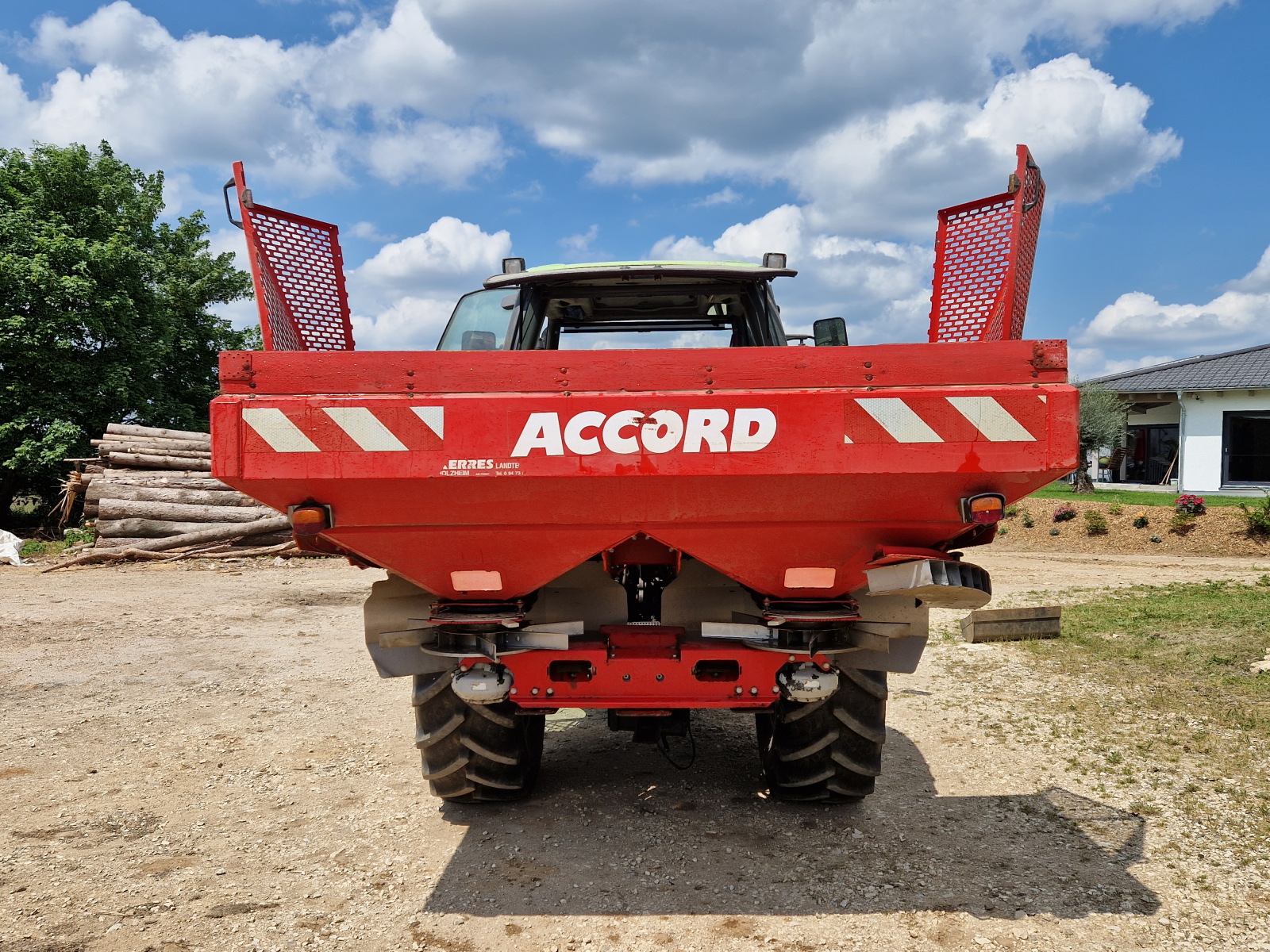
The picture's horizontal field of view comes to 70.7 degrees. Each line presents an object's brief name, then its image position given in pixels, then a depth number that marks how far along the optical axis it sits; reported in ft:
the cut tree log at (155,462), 51.29
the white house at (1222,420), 78.84
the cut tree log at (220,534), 47.39
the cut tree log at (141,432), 53.93
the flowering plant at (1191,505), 53.36
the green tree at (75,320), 55.67
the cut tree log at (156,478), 49.60
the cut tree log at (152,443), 52.71
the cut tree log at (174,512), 47.47
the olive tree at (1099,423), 83.10
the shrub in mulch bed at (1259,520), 50.57
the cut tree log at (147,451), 52.08
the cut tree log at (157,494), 48.55
